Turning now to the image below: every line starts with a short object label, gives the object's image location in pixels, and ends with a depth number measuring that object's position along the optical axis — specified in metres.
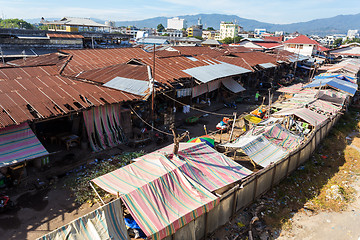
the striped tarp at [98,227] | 5.41
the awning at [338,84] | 22.62
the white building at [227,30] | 138.38
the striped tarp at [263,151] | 10.43
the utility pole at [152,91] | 14.69
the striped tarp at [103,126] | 13.17
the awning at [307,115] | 14.77
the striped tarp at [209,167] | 8.06
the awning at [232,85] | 23.73
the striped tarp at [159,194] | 6.32
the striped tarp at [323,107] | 17.44
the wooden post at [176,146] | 8.27
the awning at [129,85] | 15.09
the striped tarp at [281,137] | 11.99
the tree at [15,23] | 111.81
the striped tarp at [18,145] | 9.37
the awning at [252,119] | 16.16
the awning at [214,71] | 19.67
